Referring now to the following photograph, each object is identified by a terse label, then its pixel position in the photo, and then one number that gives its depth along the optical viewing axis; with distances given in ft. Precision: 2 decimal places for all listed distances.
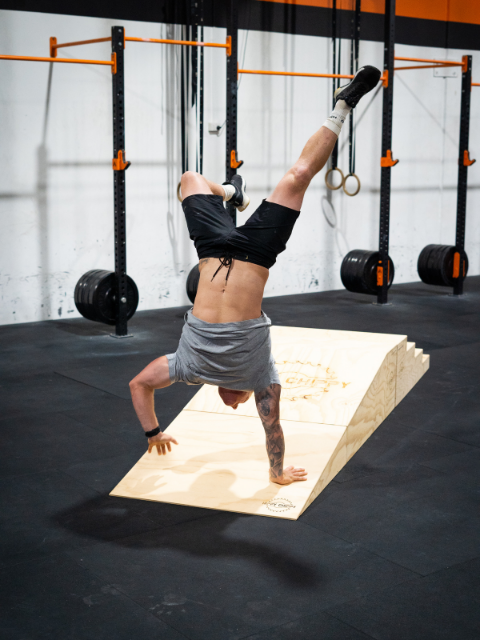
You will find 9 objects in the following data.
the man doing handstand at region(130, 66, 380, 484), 9.60
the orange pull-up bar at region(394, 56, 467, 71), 27.02
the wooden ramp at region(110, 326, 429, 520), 10.76
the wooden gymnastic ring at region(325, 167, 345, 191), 28.08
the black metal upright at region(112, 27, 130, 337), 20.18
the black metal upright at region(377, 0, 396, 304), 25.68
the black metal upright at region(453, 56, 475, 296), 27.30
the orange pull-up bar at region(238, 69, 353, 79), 23.08
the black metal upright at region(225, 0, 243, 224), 22.33
